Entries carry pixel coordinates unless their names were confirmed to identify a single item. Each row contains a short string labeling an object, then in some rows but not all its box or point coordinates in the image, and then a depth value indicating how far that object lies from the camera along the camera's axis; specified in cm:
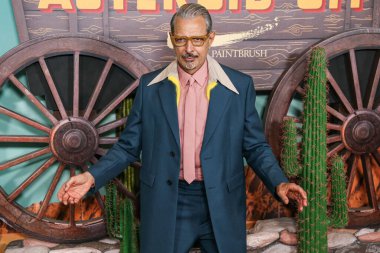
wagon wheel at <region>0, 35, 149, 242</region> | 323
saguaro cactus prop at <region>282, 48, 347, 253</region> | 315
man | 215
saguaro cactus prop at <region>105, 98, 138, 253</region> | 300
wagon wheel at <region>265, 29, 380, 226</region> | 352
